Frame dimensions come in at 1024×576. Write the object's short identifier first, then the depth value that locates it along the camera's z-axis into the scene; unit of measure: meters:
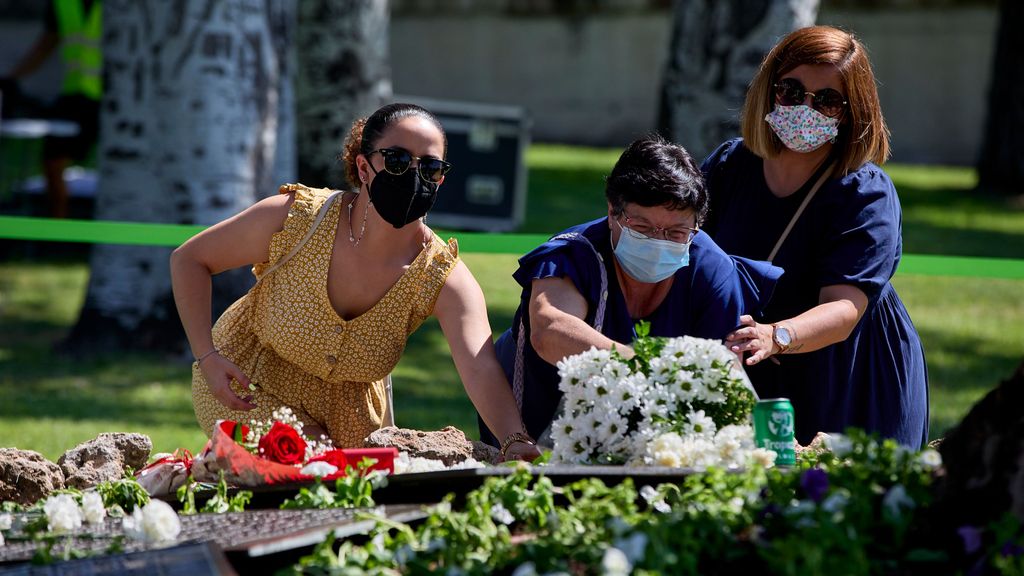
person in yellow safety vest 22.78
